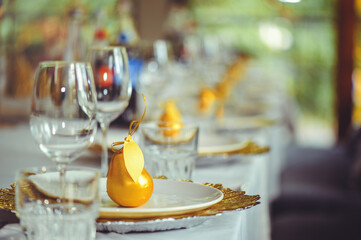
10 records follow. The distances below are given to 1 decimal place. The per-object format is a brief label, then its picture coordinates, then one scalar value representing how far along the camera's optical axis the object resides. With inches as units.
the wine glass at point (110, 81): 58.8
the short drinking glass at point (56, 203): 41.7
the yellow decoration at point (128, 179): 47.9
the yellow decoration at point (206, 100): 86.9
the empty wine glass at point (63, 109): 46.4
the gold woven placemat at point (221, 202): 46.4
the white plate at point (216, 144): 66.8
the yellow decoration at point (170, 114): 70.1
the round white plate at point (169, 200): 45.5
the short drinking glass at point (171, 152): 58.2
